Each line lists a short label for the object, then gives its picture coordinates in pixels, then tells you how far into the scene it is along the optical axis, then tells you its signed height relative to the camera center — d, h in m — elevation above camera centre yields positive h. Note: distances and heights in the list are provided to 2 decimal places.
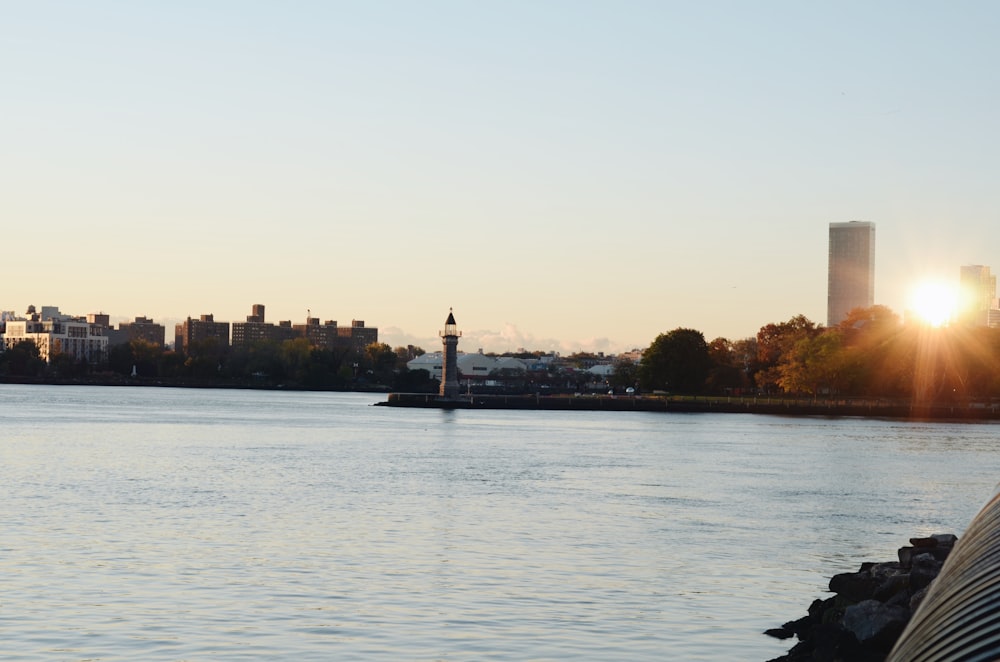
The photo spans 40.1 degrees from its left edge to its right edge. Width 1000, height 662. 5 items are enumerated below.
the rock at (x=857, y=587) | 23.44 -3.47
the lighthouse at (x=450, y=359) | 170.00 +2.31
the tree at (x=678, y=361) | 171.62 +2.60
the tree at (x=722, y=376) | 179.00 +0.88
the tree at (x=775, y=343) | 178.38 +5.65
